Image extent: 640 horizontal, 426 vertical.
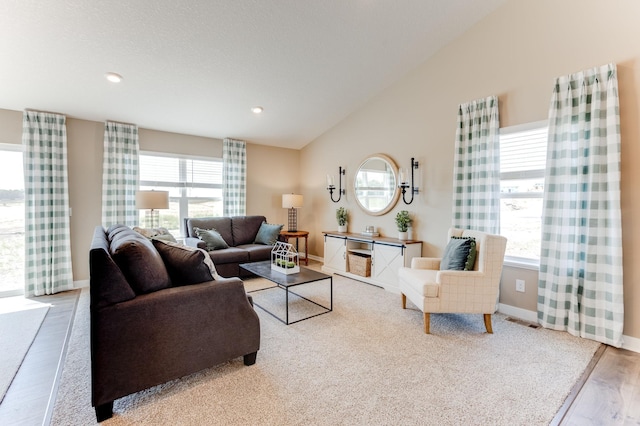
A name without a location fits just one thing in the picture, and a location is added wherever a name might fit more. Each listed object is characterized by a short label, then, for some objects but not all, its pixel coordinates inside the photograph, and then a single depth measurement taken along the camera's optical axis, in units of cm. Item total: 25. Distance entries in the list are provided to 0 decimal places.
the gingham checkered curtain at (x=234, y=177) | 543
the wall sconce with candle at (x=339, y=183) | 538
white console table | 398
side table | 538
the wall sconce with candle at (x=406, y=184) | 416
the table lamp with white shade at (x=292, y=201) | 566
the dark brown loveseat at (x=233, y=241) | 432
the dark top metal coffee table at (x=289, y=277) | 297
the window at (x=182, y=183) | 477
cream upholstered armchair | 274
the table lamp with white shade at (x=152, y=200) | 401
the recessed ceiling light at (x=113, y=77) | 326
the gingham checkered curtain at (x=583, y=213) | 249
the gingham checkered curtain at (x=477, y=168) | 328
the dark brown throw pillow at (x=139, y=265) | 176
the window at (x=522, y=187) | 311
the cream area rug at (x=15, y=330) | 217
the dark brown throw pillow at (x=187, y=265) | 202
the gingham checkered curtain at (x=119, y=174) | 424
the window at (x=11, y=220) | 376
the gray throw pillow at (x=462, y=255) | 290
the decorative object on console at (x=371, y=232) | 475
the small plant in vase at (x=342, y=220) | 522
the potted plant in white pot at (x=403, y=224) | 421
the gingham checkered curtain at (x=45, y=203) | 372
